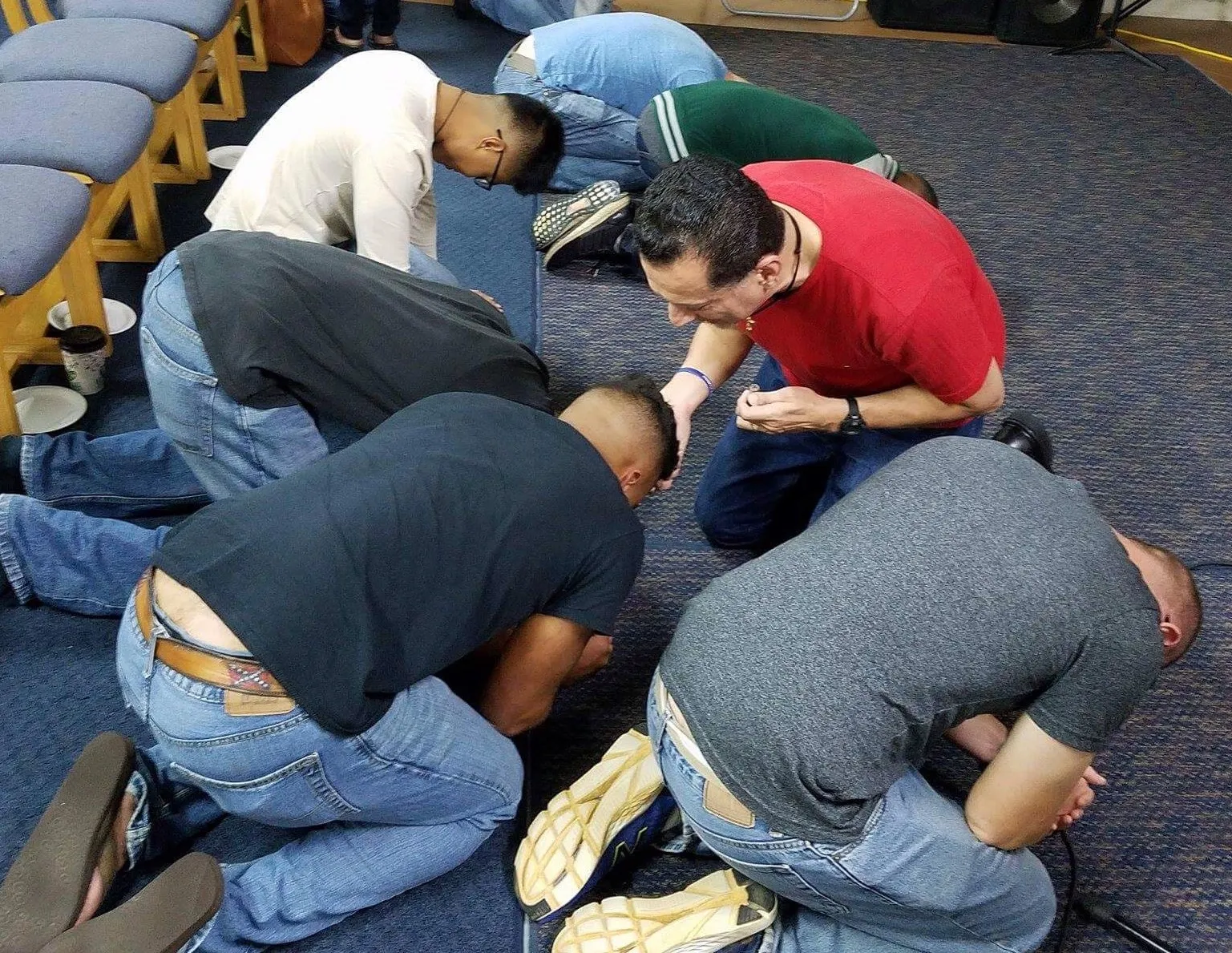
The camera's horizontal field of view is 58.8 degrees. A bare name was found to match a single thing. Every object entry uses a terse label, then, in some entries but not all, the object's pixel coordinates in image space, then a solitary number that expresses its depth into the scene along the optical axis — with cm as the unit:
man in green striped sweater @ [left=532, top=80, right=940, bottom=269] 257
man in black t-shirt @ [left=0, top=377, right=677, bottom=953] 115
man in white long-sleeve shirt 202
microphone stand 475
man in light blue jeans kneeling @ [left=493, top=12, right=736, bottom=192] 301
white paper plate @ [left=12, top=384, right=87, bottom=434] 218
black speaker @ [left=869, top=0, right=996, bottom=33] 484
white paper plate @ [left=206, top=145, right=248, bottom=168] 325
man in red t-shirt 146
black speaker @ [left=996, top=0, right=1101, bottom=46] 475
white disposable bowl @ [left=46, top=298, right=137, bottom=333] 245
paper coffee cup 223
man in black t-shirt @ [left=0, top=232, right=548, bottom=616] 156
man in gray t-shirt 111
